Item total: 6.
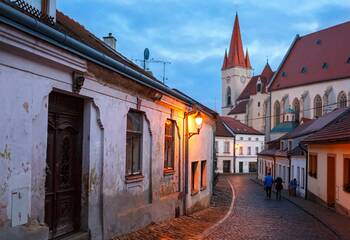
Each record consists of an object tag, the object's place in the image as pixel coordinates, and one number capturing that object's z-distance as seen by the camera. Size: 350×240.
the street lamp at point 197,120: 16.39
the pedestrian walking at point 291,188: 34.97
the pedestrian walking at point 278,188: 30.89
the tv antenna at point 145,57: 19.73
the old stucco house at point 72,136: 6.27
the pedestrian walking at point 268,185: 31.08
